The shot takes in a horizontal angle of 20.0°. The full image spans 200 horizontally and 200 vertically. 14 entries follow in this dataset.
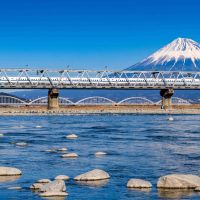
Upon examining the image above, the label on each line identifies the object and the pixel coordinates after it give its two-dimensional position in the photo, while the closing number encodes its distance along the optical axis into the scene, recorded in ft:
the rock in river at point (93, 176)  106.52
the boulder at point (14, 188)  98.48
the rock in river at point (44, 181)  103.14
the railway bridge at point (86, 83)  484.33
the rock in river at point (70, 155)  139.85
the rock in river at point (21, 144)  167.94
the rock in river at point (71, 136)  201.80
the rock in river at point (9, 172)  111.65
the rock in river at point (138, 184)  100.17
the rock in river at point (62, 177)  106.83
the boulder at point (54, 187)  95.40
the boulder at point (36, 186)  98.58
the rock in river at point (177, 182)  99.55
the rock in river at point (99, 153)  144.77
